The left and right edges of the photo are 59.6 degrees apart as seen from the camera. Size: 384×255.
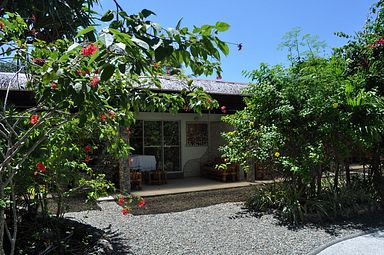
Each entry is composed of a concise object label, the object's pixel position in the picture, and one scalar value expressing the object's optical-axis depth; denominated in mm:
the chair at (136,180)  10586
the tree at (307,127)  6484
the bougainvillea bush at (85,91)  1732
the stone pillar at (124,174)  9523
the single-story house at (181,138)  12891
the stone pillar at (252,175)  11812
